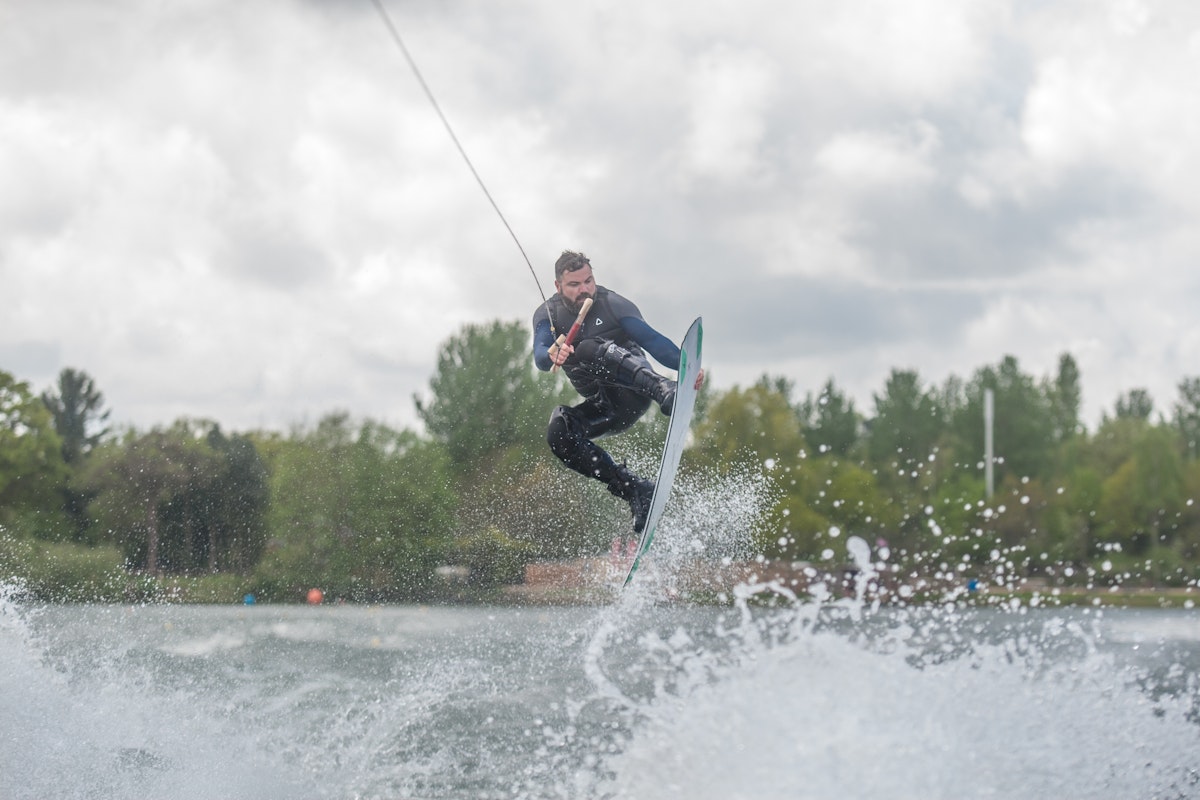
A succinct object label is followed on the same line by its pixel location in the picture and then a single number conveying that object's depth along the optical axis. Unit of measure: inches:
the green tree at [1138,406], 2935.5
